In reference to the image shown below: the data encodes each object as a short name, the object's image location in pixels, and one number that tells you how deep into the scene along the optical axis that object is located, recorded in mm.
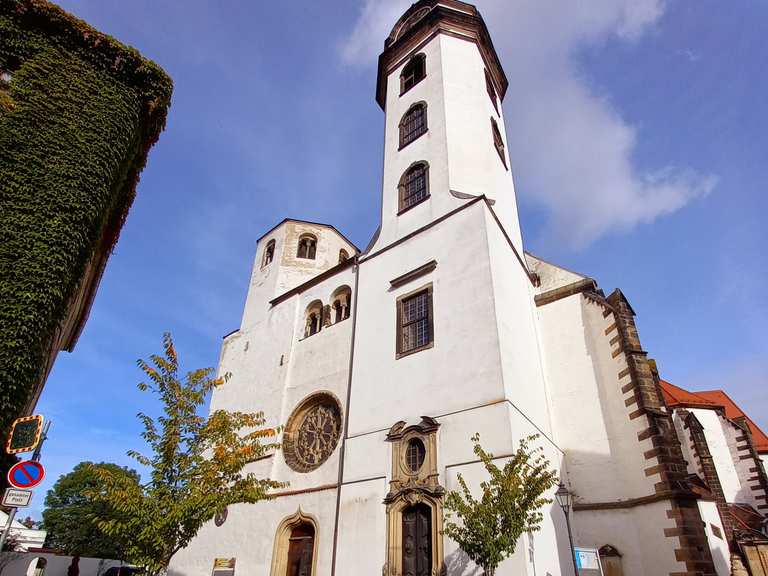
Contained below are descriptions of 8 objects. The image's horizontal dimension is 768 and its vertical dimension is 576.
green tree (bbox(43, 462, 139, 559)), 38438
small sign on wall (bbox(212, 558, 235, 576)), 14866
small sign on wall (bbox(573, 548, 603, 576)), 9006
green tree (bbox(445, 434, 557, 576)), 8398
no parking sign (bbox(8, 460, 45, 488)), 6887
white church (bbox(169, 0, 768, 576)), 11016
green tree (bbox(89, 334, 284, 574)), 8922
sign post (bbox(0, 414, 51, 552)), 6766
